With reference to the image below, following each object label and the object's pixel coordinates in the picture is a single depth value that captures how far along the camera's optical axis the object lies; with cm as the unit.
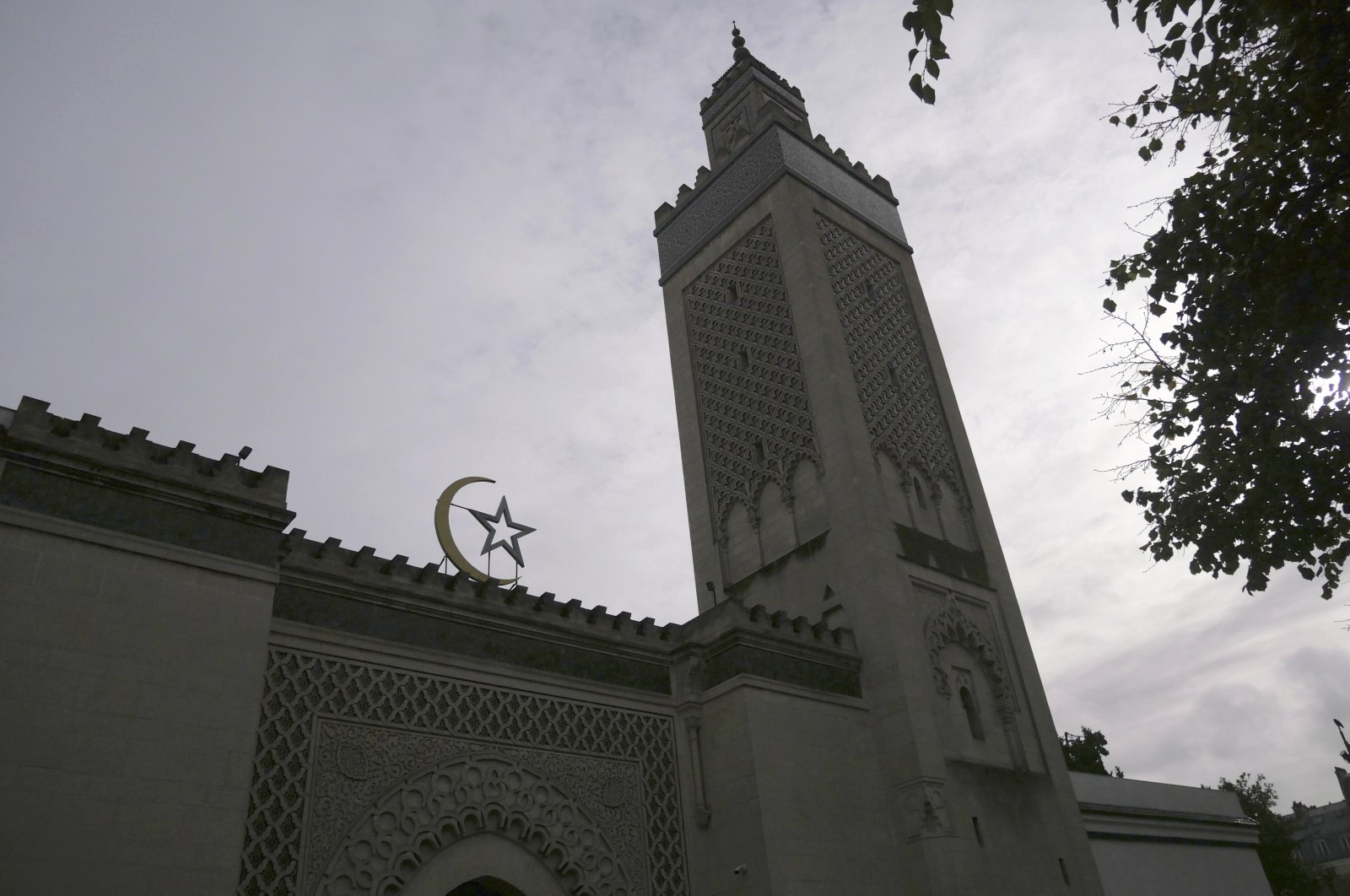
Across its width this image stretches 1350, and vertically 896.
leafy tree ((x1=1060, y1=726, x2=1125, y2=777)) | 2928
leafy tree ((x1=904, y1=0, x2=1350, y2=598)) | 619
